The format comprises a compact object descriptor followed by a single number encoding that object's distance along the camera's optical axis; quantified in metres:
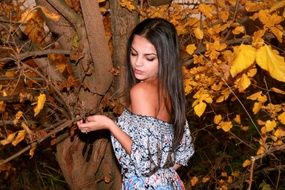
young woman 2.28
